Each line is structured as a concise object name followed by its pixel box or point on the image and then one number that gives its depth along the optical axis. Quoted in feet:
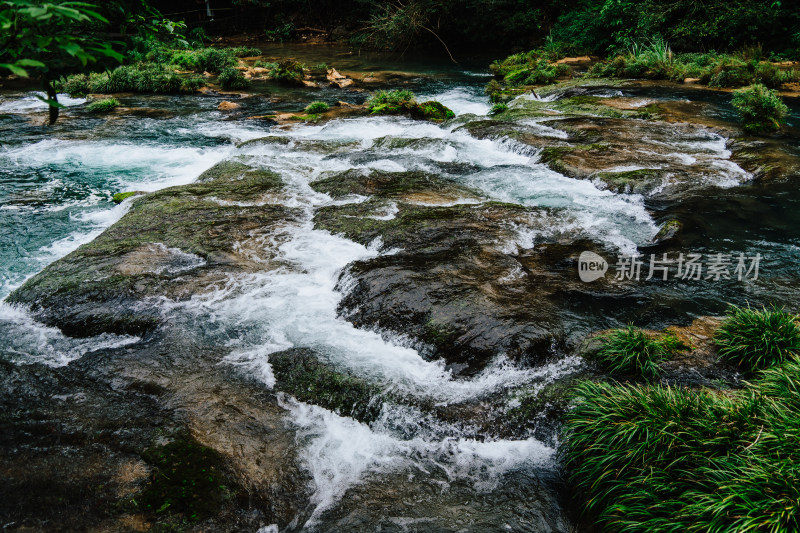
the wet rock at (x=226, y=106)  61.46
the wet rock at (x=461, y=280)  18.17
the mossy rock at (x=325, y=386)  16.37
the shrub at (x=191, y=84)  69.67
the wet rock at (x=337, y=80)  75.15
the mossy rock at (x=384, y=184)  32.19
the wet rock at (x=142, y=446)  11.90
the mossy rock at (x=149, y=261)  20.30
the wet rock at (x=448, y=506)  12.35
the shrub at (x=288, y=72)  74.69
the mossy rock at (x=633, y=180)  31.45
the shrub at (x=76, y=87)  65.75
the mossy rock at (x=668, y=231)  25.81
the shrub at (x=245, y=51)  103.60
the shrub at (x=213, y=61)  83.77
